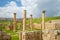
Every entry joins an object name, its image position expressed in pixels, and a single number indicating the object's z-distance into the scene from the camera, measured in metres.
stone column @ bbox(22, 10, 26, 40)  13.34
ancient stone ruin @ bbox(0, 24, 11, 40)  6.44
